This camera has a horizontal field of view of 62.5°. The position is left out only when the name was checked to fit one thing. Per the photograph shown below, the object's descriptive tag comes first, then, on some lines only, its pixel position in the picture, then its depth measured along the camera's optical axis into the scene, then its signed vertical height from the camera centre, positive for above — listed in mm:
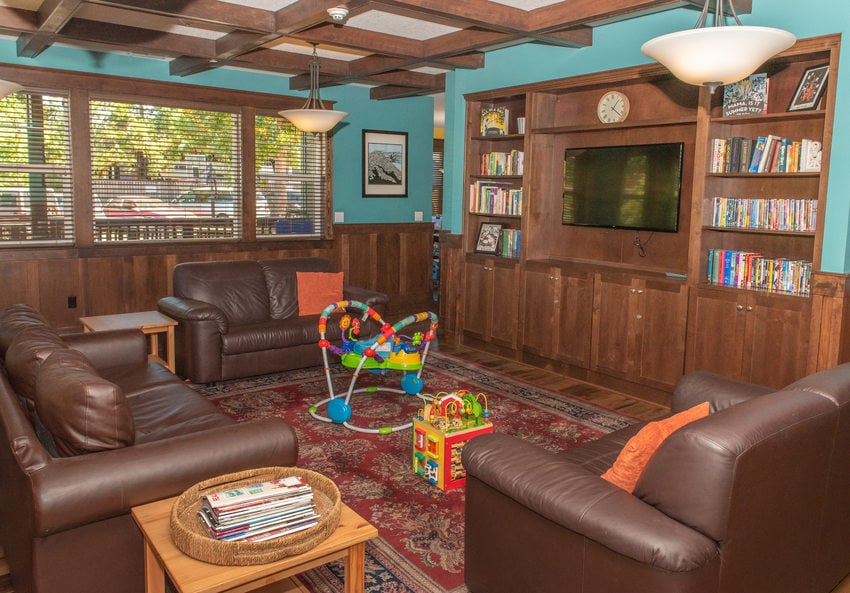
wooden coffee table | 1859 -958
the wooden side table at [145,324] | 5188 -826
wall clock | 5488 +889
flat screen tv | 5207 +266
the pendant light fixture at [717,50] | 2596 +657
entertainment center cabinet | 4320 -301
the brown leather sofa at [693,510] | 1890 -847
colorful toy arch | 4422 -894
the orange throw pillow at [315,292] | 6047 -659
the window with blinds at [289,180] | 7512 +388
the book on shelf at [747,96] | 4457 +807
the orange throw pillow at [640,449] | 2250 -733
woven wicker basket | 1911 -905
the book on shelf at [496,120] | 6430 +896
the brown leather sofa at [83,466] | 2148 -828
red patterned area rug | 2857 -1346
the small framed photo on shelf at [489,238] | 6504 -188
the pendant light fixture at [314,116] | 5492 +782
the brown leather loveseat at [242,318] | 5254 -829
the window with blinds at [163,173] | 6469 +392
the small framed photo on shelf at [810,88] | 4191 +806
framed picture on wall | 8258 +625
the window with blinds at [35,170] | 5945 +357
